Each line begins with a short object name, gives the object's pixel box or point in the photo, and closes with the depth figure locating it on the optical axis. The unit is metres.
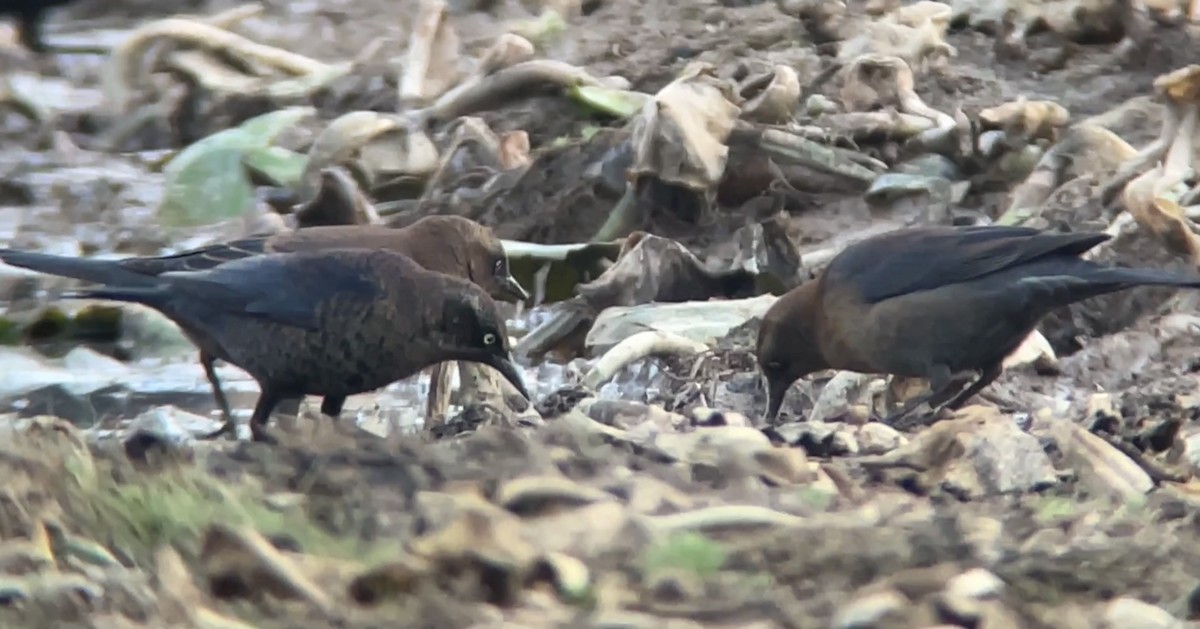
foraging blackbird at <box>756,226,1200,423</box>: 10.51
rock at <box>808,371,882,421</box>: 10.95
